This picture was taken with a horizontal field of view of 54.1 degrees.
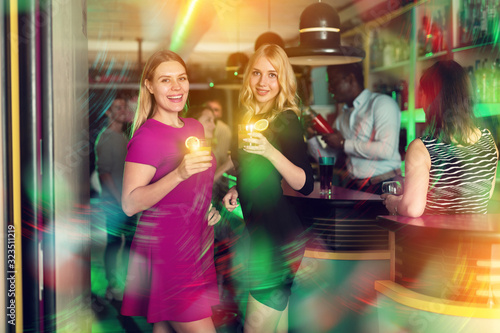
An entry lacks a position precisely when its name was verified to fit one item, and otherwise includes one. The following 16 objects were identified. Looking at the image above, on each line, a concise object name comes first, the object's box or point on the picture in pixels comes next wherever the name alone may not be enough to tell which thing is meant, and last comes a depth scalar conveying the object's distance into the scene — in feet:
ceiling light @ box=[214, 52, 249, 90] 17.84
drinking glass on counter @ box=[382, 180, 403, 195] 7.10
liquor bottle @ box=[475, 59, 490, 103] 11.66
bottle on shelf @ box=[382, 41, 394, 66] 16.43
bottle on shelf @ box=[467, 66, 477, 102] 12.07
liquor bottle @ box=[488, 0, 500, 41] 11.20
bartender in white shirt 12.60
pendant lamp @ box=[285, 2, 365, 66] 9.90
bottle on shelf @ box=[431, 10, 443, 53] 13.58
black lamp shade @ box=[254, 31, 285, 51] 14.19
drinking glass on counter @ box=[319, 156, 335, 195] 9.29
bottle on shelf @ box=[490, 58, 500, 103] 11.38
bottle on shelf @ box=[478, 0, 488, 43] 11.41
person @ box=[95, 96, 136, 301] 13.38
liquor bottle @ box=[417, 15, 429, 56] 14.38
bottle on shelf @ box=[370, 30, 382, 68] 17.47
